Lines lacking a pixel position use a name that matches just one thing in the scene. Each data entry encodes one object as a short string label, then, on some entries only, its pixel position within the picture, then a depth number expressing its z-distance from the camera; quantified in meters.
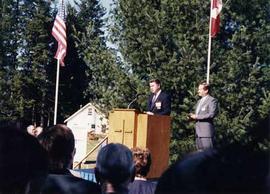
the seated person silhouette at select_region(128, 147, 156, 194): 3.46
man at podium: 9.33
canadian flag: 18.64
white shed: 49.79
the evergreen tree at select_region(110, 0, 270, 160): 24.48
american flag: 20.80
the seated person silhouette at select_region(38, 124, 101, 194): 2.76
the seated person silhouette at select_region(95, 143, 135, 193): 2.14
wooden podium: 9.28
